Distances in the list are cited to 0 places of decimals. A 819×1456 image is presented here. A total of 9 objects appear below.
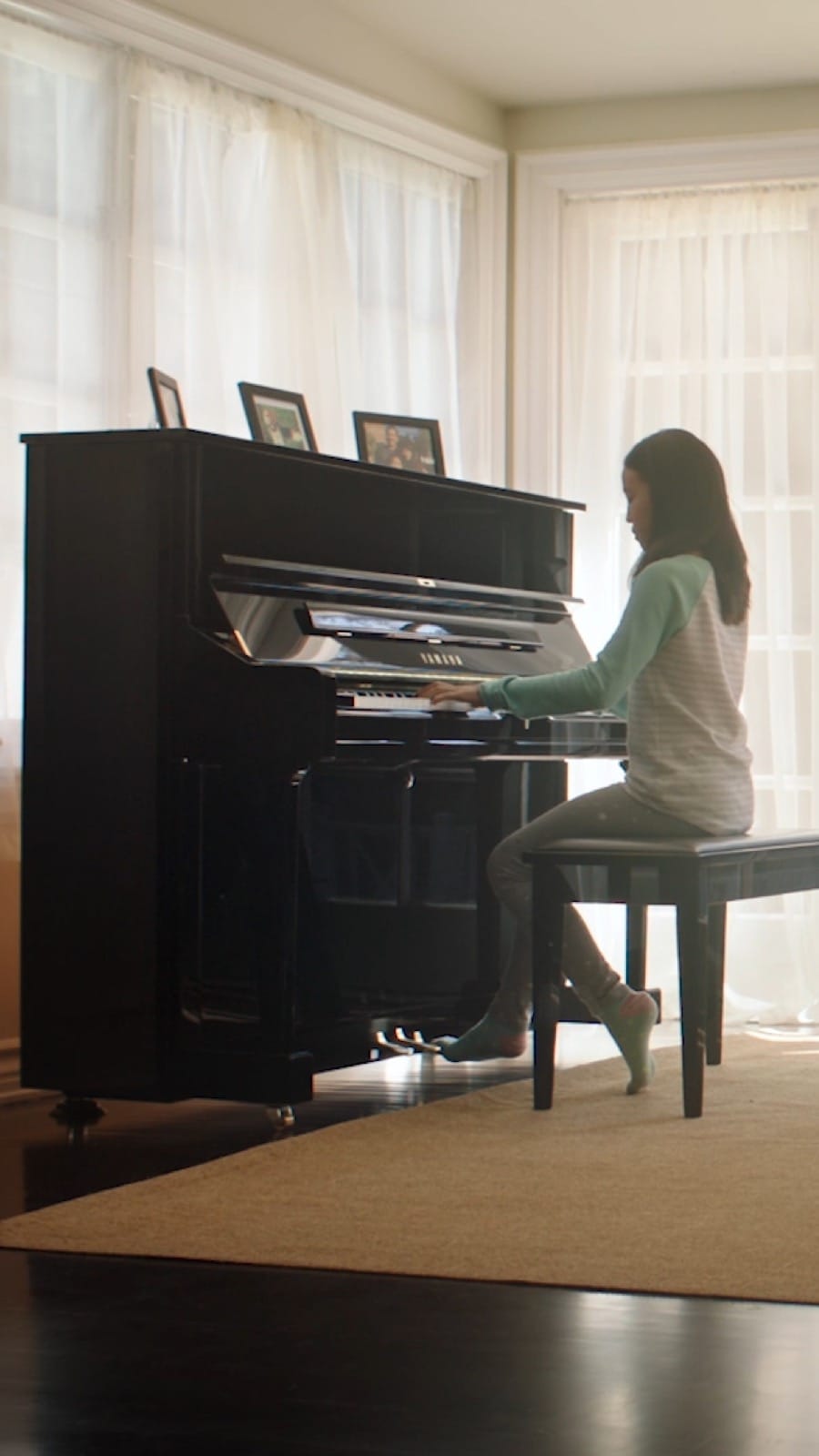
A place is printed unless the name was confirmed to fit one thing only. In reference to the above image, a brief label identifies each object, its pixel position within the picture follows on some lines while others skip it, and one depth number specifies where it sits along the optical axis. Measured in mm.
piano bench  3789
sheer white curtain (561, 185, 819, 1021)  5699
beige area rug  2768
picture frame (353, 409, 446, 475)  4820
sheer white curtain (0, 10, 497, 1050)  4316
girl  3947
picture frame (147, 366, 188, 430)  4008
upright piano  3750
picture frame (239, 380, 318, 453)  4352
